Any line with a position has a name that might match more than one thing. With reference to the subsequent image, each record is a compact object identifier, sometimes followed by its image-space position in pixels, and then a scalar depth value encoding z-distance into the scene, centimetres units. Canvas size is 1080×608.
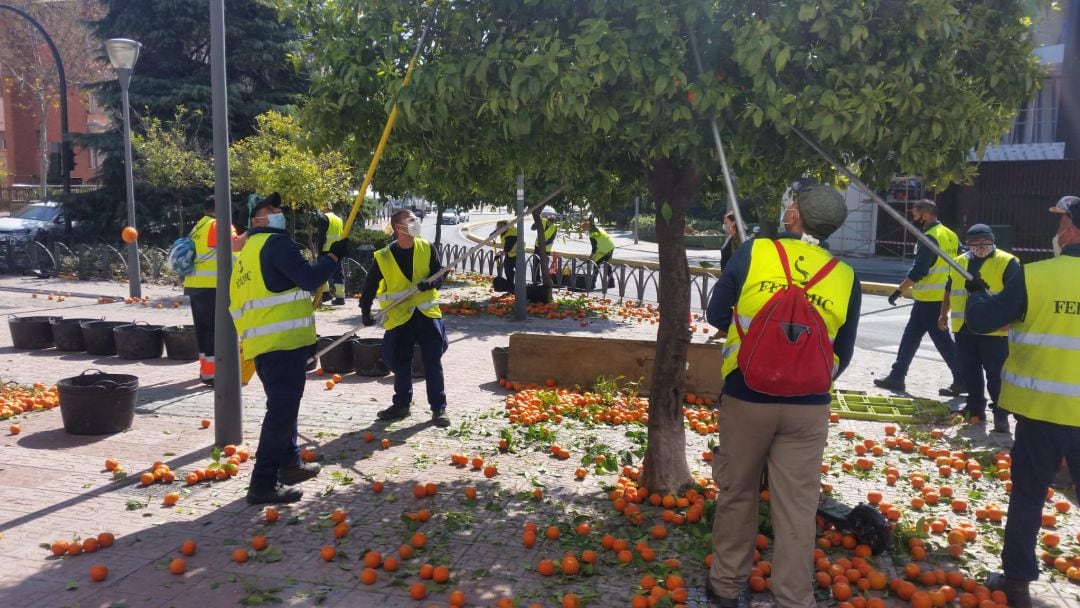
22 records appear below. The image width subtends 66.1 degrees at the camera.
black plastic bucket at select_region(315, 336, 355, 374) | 938
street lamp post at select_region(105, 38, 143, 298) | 1466
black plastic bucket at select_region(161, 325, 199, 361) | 991
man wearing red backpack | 361
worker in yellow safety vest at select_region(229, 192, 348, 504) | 534
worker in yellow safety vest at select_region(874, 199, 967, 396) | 839
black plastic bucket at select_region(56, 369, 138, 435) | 671
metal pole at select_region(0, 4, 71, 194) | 1802
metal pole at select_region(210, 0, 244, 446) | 638
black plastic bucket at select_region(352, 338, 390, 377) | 920
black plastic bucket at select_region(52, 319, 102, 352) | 1043
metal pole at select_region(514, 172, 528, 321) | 1332
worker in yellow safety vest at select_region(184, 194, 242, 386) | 838
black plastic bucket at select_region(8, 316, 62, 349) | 1066
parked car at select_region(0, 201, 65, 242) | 2231
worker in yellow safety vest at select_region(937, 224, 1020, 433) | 714
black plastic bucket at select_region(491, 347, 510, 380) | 893
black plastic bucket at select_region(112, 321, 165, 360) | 995
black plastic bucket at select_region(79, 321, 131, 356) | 1017
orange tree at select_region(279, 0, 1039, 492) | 425
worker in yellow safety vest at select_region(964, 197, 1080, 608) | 400
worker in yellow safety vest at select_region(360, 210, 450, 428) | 720
